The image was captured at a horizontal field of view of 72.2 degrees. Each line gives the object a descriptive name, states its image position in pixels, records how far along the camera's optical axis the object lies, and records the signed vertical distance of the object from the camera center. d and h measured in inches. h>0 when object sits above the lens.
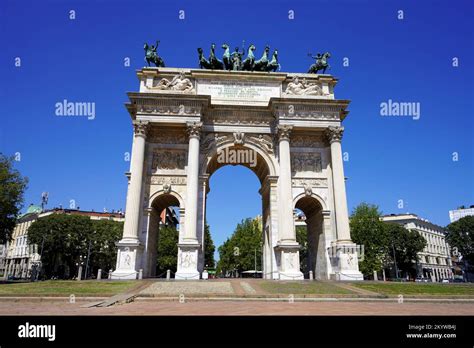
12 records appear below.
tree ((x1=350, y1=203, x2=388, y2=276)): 2156.7 +136.1
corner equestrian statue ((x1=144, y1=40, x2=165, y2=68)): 1202.0 +713.7
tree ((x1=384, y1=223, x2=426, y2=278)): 2464.9 +92.6
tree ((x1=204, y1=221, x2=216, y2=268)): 3034.0 +72.1
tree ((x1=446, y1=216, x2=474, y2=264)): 2576.0 +163.8
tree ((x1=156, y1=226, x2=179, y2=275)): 2342.5 +38.0
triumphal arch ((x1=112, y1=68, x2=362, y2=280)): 1013.8 +352.3
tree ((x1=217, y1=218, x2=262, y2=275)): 2568.9 +81.2
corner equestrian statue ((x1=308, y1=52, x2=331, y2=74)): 1235.2 +713.0
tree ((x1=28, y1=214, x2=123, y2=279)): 2204.7 +111.6
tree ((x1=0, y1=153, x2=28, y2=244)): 1213.7 +230.0
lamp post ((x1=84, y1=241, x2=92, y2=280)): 2169.0 +34.1
